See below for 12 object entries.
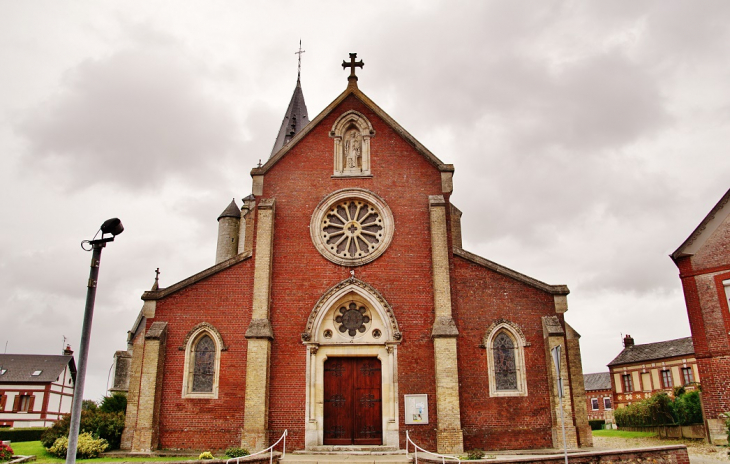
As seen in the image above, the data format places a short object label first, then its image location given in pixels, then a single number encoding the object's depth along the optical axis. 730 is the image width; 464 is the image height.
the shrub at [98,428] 17.44
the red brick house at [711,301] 19.09
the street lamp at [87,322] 7.61
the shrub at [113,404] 21.84
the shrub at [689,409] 23.06
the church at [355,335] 17.27
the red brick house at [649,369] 44.89
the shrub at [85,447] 15.86
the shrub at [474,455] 14.27
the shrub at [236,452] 14.88
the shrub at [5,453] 15.58
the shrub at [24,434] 33.09
